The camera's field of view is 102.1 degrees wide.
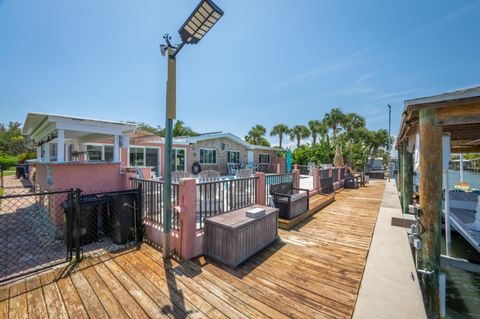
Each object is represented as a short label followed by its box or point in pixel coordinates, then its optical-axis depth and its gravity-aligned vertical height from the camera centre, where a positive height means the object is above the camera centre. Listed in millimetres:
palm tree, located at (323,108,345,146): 31741 +7153
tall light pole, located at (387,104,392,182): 17884 +4445
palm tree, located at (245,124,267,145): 41531 +5836
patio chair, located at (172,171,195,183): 6043 -448
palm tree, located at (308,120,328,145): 33594 +6149
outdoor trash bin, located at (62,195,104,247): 3215 -1089
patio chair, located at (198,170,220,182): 6544 -542
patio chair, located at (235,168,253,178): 8025 -486
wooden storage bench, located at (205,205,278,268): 3045 -1269
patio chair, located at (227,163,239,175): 16750 -577
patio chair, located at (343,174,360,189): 11727 -1230
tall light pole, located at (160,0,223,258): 3240 +587
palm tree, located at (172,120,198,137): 36556 +6451
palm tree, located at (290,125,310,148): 39903 +6130
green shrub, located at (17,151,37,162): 17523 +454
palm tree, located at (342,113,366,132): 35531 +7474
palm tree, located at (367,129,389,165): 37750 +4467
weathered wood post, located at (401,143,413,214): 6788 -582
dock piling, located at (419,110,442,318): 2561 -496
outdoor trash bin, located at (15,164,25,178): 14652 -847
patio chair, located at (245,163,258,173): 18056 -423
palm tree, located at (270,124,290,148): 42656 +6914
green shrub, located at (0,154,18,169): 21016 -14
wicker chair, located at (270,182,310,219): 5039 -1080
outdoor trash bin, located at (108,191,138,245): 3783 -1079
